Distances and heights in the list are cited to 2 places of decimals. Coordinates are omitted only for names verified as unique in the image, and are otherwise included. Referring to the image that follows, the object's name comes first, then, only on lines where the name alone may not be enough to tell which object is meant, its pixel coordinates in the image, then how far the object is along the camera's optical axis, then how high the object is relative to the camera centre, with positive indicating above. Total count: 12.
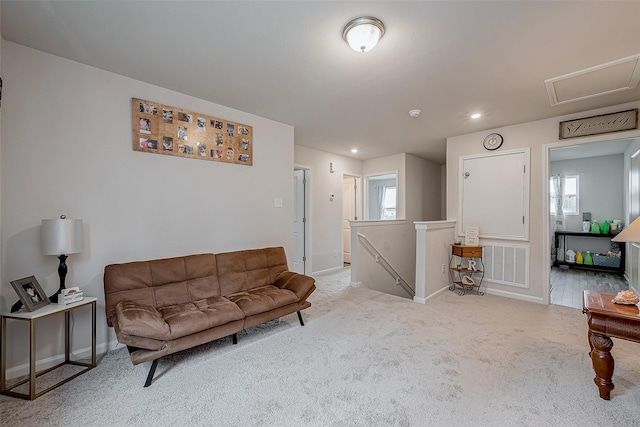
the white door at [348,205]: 6.42 +0.17
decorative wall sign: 3.01 +1.03
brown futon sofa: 1.86 -0.77
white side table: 1.70 -0.85
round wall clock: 3.91 +1.04
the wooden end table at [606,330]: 1.61 -0.73
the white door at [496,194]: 3.76 +0.26
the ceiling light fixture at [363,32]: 1.72 +1.20
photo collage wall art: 2.55 +0.83
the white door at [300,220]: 5.10 -0.16
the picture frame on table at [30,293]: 1.77 -0.55
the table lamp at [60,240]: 1.93 -0.20
